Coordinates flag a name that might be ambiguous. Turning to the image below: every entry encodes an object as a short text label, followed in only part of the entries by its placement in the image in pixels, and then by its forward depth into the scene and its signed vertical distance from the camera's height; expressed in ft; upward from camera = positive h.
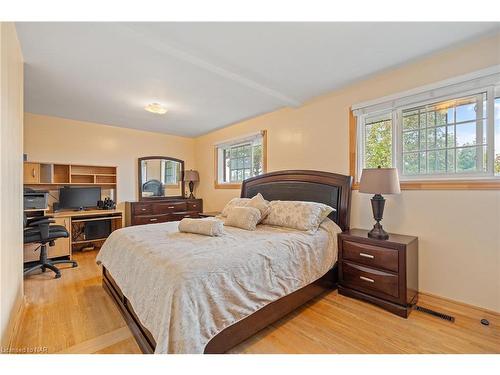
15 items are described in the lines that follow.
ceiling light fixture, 10.21 +3.57
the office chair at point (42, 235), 8.85 -1.96
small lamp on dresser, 16.96 +0.76
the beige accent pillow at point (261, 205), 9.05 -0.79
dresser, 14.21 -1.62
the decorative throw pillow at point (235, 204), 10.07 -0.81
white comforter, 4.05 -2.01
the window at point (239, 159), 13.12 +1.72
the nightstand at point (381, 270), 6.37 -2.57
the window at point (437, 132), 6.23 +1.76
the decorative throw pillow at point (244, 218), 8.24 -1.18
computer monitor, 12.47 -0.60
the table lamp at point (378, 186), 6.91 -0.01
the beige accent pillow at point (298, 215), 7.85 -1.06
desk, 10.26 -2.44
